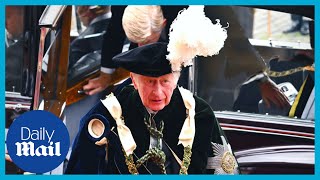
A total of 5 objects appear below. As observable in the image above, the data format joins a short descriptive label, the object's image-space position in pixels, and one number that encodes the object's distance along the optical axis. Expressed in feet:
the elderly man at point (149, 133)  37.04
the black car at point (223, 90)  39.91
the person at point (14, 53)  40.34
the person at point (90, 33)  40.52
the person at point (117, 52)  39.06
